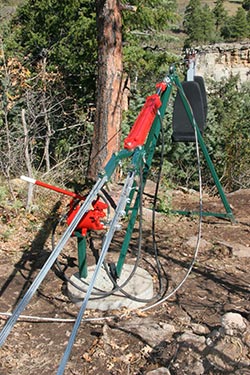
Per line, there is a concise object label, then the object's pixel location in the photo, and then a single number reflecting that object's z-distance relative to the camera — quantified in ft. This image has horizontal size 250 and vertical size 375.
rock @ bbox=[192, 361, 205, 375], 8.16
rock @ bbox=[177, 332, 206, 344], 9.17
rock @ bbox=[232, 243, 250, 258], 14.47
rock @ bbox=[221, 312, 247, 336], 9.23
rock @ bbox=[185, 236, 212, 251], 15.02
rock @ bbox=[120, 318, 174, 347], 9.74
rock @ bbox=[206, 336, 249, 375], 8.29
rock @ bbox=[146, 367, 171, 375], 8.20
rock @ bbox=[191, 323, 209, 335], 9.99
